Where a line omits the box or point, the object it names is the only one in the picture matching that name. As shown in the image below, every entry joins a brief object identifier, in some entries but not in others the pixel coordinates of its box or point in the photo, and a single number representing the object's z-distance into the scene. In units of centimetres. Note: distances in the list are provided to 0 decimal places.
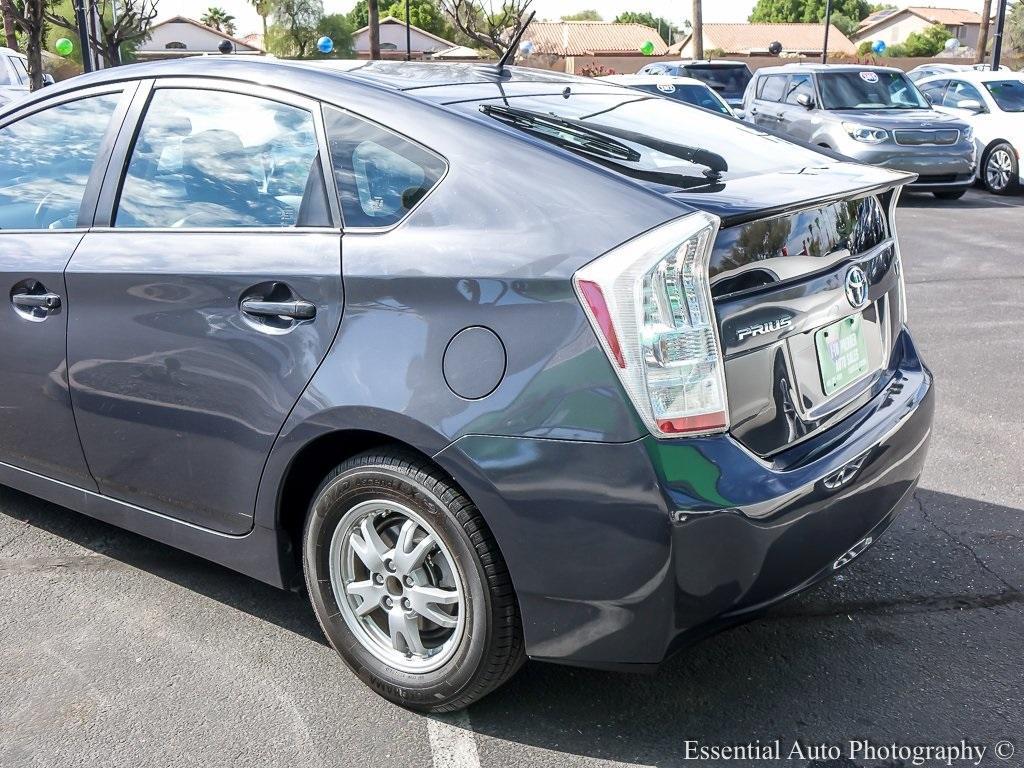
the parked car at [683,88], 1570
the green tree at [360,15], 9600
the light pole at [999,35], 1964
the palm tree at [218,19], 8938
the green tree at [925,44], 7650
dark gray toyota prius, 229
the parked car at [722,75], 2123
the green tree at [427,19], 8600
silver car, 1267
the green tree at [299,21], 6538
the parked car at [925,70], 2008
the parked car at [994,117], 1385
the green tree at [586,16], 11743
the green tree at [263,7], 6644
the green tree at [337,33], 6469
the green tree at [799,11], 11338
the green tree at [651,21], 11907
